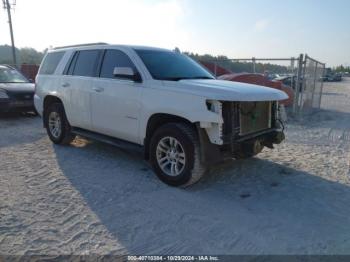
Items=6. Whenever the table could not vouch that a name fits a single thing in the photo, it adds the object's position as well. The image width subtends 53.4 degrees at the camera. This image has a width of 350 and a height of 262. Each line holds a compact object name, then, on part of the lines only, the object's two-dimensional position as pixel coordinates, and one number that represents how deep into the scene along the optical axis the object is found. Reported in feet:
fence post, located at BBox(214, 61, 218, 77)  49.53
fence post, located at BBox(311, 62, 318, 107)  43.24
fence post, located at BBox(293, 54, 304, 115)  35.09
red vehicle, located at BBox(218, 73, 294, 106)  37.70
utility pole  91.80
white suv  14.58
